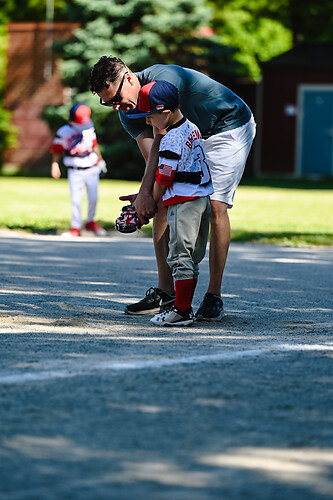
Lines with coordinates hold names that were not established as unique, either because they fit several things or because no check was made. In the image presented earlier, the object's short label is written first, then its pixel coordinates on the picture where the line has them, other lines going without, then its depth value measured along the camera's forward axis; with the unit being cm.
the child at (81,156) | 2380
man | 1152
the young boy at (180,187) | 1102
